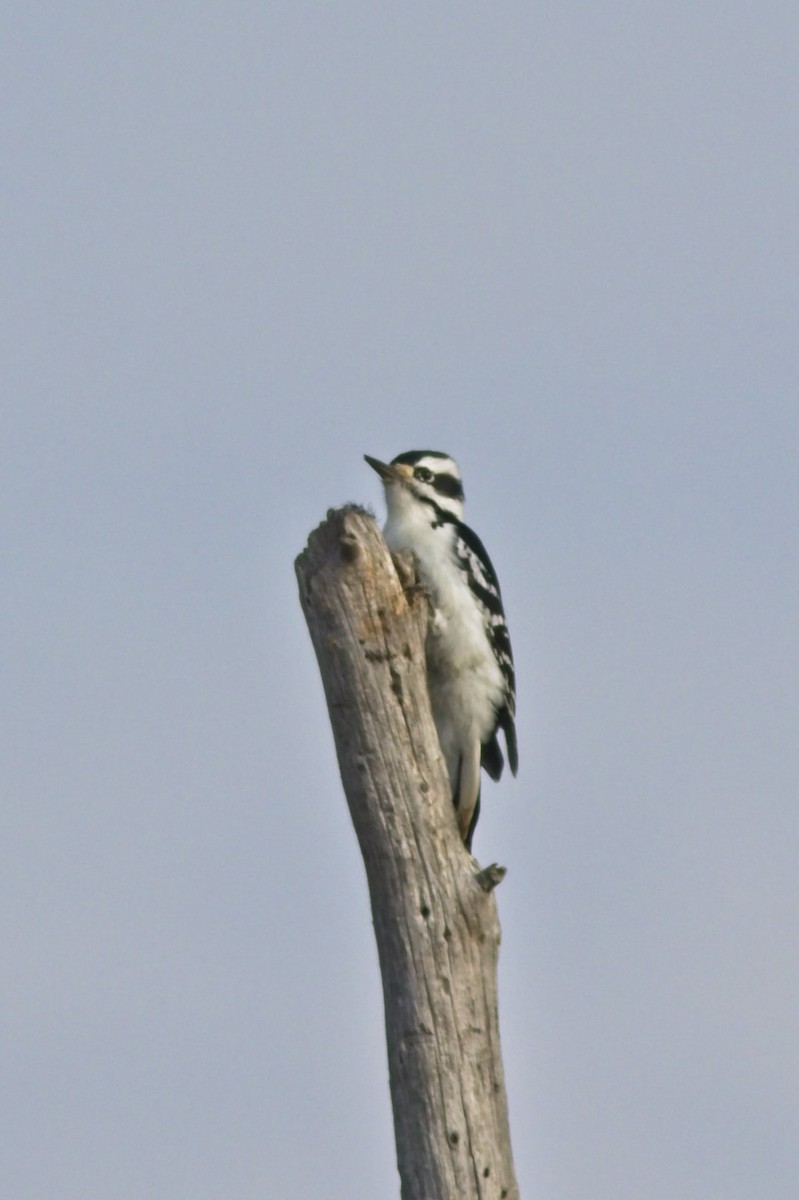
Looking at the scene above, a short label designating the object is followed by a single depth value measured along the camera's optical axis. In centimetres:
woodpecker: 1887
